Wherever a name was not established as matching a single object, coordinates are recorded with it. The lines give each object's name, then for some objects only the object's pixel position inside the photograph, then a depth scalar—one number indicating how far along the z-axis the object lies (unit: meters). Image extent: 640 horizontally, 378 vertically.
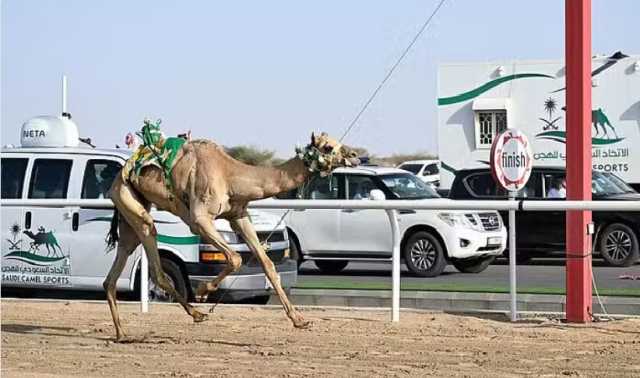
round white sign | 14.67
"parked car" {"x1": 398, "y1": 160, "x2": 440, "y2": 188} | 43.72
